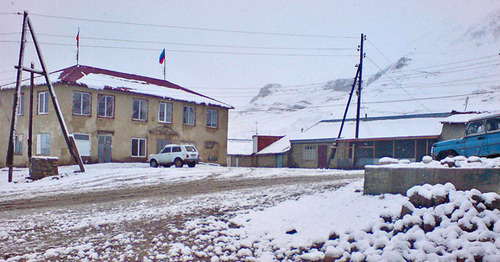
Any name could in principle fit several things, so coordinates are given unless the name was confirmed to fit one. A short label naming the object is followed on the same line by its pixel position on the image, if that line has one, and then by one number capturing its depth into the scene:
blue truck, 12.93
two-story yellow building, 27.25
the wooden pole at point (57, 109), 19.56
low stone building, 32.62
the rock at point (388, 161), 8.66
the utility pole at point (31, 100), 18.84
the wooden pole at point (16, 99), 18.62
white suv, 24.97
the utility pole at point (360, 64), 32.32
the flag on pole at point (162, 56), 38.84
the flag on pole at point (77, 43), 34.26
